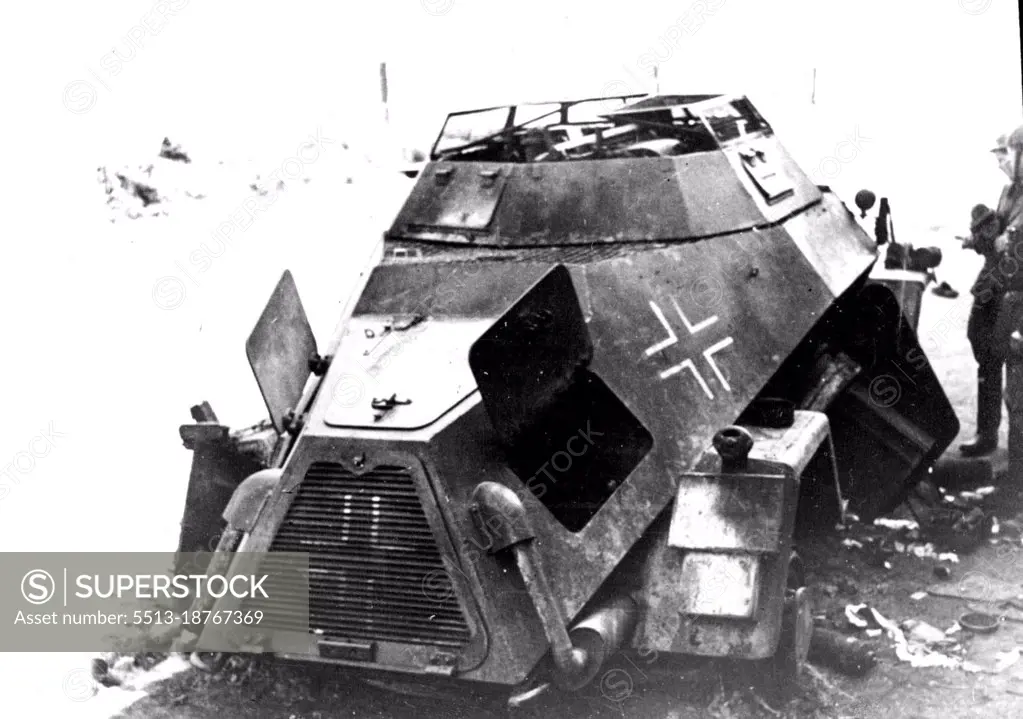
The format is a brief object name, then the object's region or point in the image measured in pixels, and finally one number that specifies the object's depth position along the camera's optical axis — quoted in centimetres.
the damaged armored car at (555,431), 513
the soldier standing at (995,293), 868
